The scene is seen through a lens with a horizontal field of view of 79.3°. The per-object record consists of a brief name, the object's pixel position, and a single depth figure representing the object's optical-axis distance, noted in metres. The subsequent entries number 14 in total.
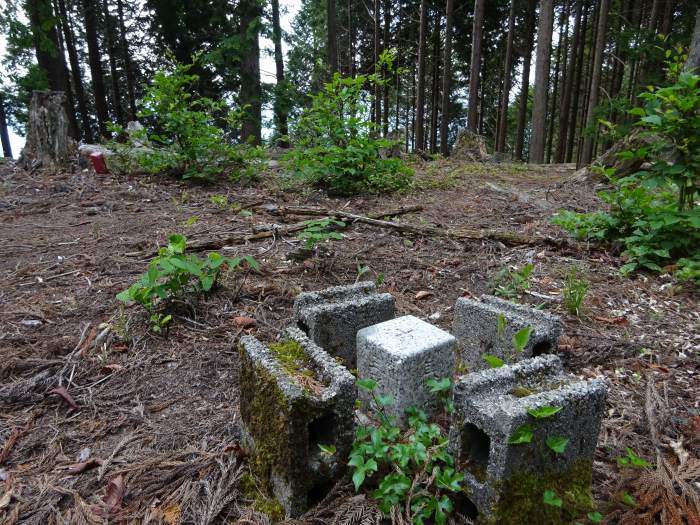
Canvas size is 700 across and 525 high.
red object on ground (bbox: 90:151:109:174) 7.01
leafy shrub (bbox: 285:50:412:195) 6.32
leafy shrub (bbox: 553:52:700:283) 3.24
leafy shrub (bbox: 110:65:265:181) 6.07
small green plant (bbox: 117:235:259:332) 2.41
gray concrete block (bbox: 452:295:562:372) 1.96
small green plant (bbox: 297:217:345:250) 3.35
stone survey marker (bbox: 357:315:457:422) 1.72
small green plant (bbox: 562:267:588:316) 2.80
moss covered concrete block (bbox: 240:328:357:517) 1.35
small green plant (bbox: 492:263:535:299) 3.04
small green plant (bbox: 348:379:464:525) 1.34
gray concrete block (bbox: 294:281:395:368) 2.06
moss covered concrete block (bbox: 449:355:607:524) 1.26
